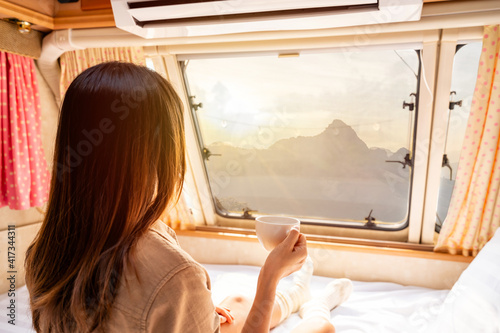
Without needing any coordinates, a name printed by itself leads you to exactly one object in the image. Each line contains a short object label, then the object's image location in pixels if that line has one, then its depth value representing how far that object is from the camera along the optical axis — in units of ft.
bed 4.14
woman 2.21
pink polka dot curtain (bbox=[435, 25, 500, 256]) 5.66
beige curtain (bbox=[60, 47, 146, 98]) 7.32
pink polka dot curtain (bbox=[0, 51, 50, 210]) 6.93
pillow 3.92
